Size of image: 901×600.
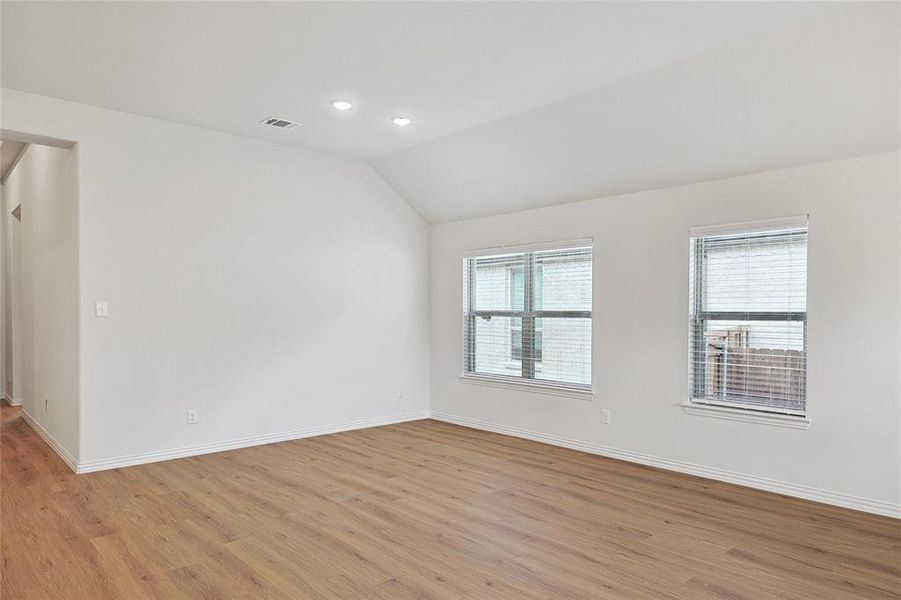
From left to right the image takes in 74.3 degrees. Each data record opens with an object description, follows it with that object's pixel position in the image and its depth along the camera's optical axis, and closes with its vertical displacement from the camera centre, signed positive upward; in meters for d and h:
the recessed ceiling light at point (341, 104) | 4.34 +1.41
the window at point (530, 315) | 5.46 -0.22
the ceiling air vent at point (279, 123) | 4.82 +1.41
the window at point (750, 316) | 4.08 -0.16
